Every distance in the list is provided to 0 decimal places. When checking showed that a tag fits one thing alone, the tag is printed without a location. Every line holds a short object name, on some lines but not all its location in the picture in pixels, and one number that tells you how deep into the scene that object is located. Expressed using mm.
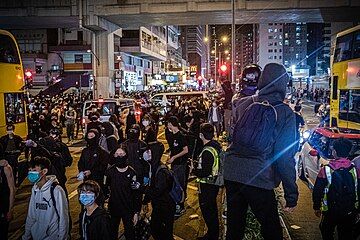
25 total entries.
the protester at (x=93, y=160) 7715
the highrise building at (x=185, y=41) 189750
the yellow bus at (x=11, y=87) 15009
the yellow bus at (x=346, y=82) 16188
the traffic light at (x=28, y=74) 28830
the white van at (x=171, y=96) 30828
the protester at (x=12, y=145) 10312
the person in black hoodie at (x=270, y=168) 3553
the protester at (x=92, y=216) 4750
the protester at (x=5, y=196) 6094
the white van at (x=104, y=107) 19906
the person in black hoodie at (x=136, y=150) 7591
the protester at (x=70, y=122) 20672
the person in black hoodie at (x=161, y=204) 6465
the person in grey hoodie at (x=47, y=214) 5309
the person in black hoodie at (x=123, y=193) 6172
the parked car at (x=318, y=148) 9533
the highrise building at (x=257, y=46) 180000
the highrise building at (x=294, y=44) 180125
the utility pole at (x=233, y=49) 20603
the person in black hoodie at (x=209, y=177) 6543
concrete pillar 34312
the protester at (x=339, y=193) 5469
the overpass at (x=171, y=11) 29094
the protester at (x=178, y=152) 8570
